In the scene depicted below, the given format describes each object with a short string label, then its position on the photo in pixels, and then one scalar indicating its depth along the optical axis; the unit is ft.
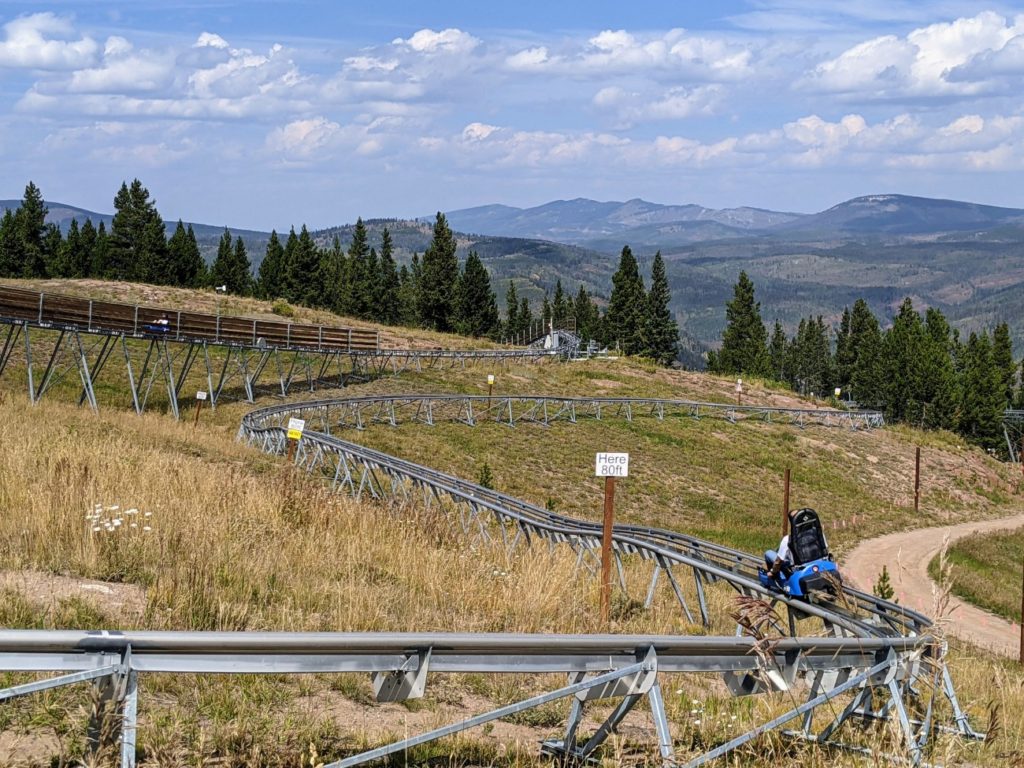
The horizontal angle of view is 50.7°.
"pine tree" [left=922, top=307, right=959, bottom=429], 312.09
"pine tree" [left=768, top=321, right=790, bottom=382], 452.35
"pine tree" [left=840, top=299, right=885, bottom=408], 346.74
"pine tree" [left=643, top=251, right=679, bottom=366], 339.57
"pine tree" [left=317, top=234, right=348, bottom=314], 385.29
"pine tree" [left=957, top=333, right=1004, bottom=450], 318.45
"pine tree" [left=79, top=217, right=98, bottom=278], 362.12
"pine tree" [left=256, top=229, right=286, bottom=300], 394.73
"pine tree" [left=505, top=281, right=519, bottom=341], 479.00
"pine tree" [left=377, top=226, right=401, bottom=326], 394.93
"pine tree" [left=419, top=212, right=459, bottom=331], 333.42
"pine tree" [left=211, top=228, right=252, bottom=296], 380.17
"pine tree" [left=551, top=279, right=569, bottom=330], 460.55
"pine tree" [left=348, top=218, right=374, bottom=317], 380.78
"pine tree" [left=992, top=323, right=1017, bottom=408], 349.20
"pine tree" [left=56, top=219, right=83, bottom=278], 355.36
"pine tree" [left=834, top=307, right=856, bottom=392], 380.78
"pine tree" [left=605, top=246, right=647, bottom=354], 342.44
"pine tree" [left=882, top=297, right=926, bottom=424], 314.76
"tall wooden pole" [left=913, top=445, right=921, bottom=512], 145.89
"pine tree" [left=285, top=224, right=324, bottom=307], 365.81
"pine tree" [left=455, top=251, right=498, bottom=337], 383.86
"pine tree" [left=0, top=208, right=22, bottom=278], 331.36
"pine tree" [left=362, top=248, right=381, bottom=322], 385.29
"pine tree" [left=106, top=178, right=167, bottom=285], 335.06
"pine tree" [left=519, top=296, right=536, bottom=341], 480.73
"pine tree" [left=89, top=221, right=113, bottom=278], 343.67
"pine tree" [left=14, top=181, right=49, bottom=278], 332.39
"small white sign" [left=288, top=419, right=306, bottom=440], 68.95
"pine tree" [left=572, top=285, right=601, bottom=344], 439.63
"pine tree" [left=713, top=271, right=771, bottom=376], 359.46
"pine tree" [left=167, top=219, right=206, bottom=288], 353.92
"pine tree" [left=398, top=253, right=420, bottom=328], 429.79
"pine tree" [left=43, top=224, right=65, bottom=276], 356.59
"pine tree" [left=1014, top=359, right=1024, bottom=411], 377.54
